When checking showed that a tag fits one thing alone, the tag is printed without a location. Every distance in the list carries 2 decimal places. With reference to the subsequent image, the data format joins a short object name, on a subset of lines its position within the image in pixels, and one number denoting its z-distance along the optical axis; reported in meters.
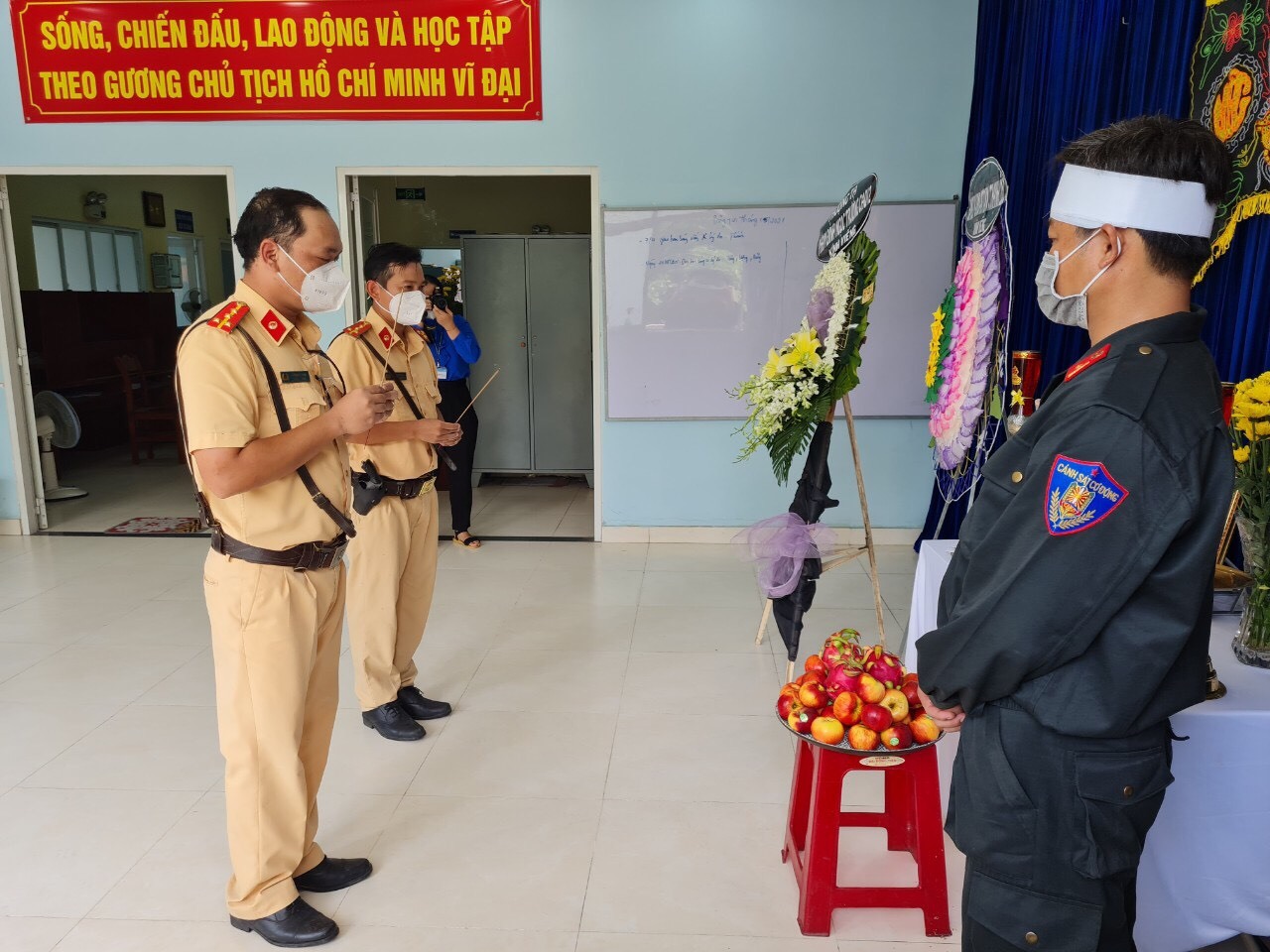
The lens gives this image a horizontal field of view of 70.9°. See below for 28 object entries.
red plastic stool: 1.96
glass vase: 1.78
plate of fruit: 1.91
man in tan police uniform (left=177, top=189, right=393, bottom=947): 1.81
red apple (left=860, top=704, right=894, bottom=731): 1.91
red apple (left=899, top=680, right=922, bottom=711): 2.01
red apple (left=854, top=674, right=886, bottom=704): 1.97
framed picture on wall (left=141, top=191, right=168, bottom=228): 9.52
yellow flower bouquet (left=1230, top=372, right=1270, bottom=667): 1.75
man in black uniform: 1.10
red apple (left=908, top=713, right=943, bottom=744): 1.92
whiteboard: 4.91
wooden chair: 7.93
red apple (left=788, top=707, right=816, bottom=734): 1.97
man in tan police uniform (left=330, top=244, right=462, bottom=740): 2.82
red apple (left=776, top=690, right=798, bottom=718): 2.03
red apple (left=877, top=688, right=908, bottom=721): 1.95
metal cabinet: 6.89
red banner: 4.81
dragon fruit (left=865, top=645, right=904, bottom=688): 2.04
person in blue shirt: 5.00
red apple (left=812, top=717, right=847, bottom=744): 1.92
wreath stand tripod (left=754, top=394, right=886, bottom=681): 3.03
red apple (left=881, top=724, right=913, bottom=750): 1.89
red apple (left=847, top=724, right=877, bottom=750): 1.90
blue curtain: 2.38
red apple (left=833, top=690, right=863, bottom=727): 1.94
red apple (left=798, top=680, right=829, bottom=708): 2.00
